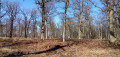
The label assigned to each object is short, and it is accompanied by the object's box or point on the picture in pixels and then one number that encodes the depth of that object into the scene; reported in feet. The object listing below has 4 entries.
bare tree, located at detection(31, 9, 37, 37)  104.33
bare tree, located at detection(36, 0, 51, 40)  42.31
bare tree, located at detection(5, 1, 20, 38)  80.74
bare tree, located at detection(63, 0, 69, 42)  39.43
